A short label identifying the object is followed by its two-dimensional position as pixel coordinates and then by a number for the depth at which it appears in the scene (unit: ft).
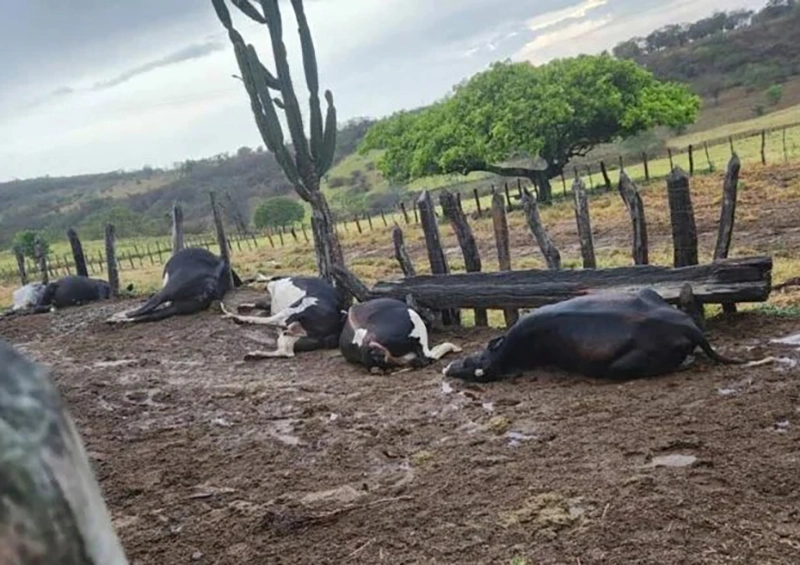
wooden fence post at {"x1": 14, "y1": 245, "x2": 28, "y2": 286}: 51.78
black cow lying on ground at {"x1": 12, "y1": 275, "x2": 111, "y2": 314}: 39.96
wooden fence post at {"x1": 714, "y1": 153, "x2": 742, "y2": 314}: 21.09
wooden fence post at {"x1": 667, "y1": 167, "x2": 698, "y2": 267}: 20.48
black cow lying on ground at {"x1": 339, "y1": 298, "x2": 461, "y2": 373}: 20.40
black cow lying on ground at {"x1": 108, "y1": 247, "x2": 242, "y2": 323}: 31.89
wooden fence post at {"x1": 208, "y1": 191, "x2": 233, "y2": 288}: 34.77
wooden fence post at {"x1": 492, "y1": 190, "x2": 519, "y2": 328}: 25.53
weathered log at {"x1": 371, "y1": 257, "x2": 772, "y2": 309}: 18.33
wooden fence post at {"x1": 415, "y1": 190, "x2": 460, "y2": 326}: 26.04
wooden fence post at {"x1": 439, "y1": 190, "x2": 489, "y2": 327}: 25.72
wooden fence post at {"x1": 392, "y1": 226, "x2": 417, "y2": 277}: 27.14
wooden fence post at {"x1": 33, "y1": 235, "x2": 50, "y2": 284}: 46.79
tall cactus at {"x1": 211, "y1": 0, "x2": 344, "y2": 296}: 38.83
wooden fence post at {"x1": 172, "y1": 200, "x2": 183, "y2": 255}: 38.70
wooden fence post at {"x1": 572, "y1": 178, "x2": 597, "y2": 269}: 23.73
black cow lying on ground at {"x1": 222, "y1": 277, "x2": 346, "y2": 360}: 24.09
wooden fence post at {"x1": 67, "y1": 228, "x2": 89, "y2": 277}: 43.98
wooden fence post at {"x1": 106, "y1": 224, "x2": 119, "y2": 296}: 40.63
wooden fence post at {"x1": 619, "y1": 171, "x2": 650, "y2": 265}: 22.89
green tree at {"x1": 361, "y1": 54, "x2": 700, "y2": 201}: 74.28
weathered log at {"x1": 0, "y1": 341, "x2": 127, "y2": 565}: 1.56
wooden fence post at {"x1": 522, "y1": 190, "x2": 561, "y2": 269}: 24.04
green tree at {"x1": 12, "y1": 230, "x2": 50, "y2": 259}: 92.09
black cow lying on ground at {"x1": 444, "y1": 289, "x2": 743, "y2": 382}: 15.97
